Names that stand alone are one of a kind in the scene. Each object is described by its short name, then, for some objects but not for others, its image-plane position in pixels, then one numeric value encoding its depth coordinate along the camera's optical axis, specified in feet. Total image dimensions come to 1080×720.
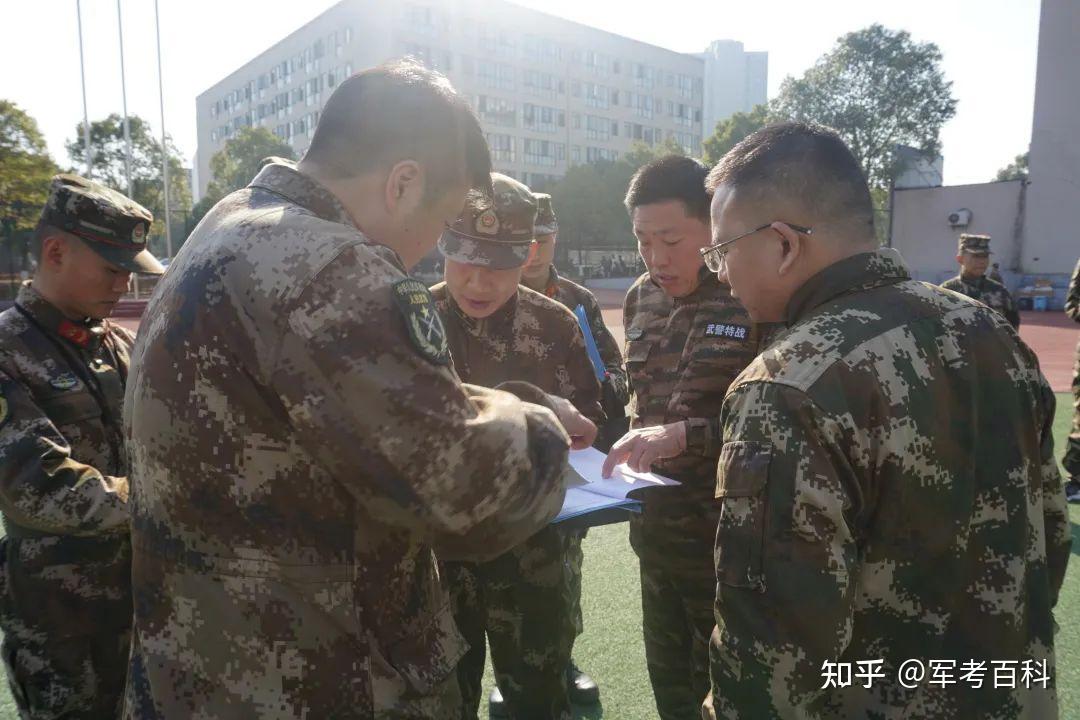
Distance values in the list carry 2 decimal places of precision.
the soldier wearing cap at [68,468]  7.39
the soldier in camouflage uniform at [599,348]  9.73
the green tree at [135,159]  106.01
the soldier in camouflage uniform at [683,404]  8.45
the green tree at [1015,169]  197.06
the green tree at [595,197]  143.74
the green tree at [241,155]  120.26
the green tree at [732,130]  140.05
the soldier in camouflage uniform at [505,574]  8.22
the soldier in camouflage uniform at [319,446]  3.97
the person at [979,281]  25.16
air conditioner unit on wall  92.22
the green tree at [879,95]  125.80
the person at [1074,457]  19.02
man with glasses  4.13
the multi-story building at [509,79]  166.61
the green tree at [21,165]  65.36
